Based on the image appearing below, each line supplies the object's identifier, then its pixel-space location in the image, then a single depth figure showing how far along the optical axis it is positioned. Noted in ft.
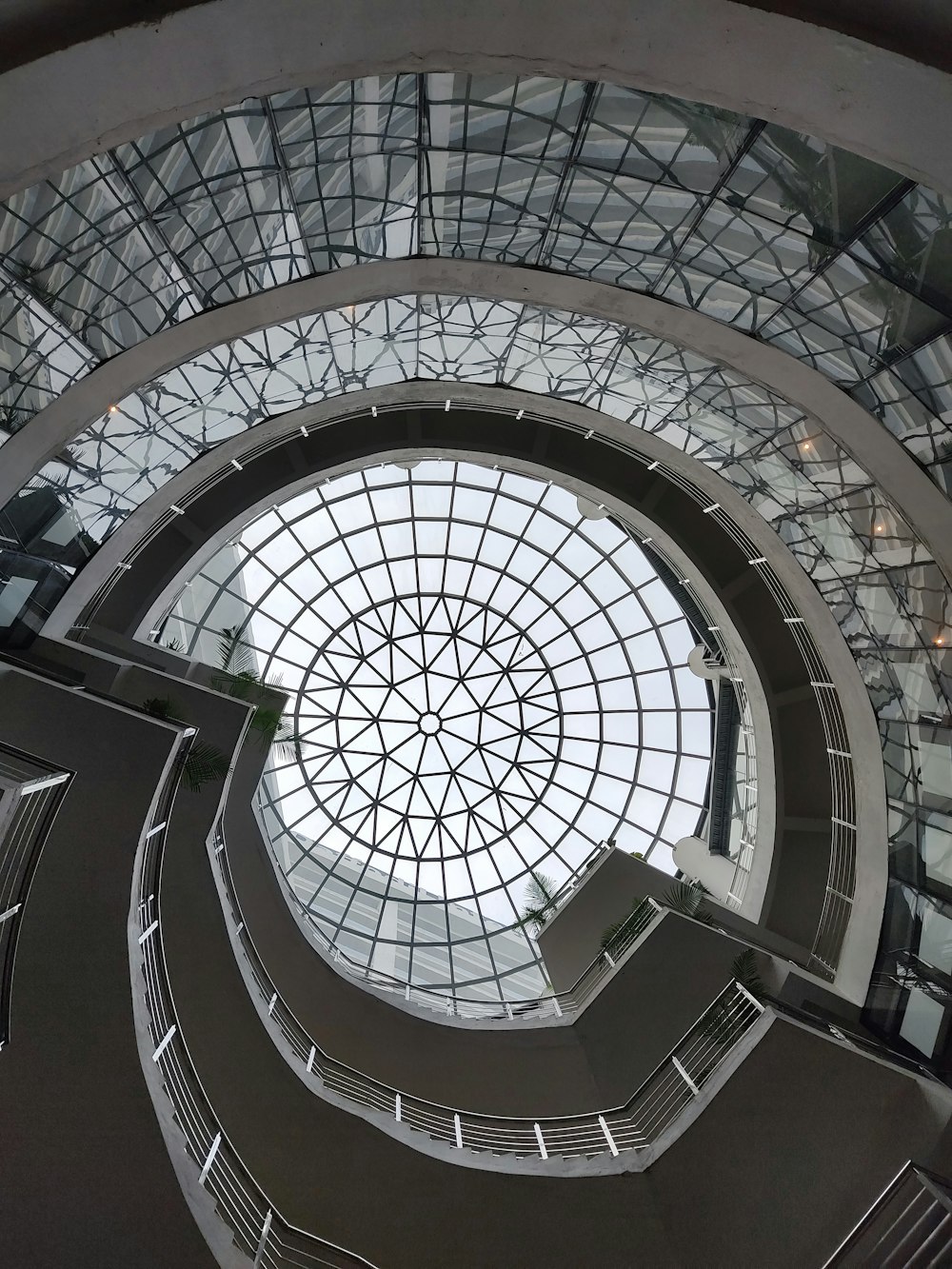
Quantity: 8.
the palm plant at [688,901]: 70.59
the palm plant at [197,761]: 59.41
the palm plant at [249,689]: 78.23
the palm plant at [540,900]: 88.28
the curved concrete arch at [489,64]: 20.53
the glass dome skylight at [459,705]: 105.29
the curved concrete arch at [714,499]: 64.34
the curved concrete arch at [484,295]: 45.88
